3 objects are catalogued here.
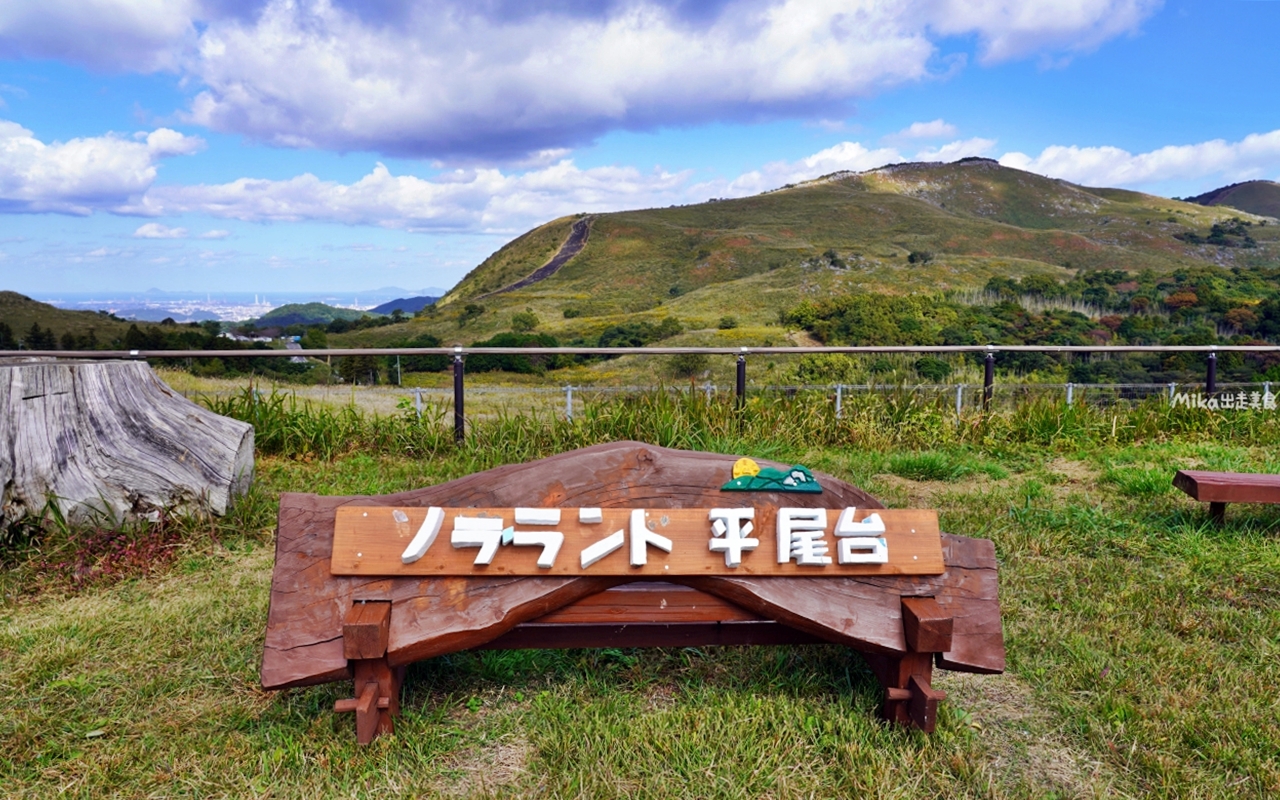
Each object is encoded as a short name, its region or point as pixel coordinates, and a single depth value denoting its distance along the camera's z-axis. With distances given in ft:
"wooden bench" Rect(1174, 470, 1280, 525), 14.96
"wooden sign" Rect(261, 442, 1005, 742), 8.26
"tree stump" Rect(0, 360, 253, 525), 14.38
